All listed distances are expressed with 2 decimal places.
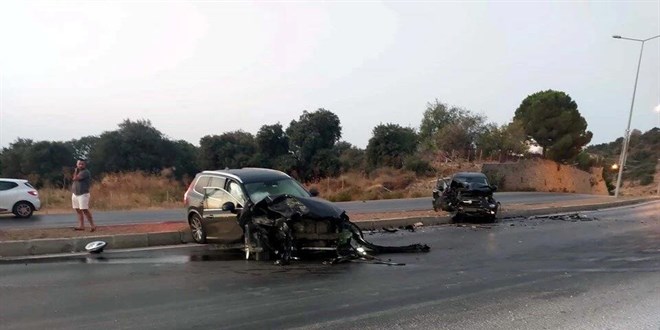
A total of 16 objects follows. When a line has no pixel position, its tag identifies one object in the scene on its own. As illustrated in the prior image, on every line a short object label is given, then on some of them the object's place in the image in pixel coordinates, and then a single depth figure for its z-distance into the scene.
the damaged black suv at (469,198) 18.41
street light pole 35.24
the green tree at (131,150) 50.66
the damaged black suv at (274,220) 9.81
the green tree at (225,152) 53.31
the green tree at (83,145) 64.19
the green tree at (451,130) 57.75
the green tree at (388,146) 53.23
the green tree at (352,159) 53.22
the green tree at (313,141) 51.66
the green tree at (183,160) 53.94
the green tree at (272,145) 52.81
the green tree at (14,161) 51.05
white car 19.08
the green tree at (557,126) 57.94
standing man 12.98
